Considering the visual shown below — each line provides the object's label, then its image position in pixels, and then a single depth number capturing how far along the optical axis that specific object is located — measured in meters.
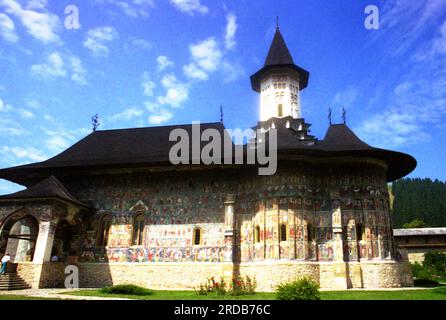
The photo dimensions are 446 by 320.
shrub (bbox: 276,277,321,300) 10.17
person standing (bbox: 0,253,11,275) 15.07
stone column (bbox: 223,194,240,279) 16.34
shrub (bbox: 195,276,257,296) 14.28
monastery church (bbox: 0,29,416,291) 16.02
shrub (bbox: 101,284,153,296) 13.71
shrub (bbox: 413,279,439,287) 17.31
